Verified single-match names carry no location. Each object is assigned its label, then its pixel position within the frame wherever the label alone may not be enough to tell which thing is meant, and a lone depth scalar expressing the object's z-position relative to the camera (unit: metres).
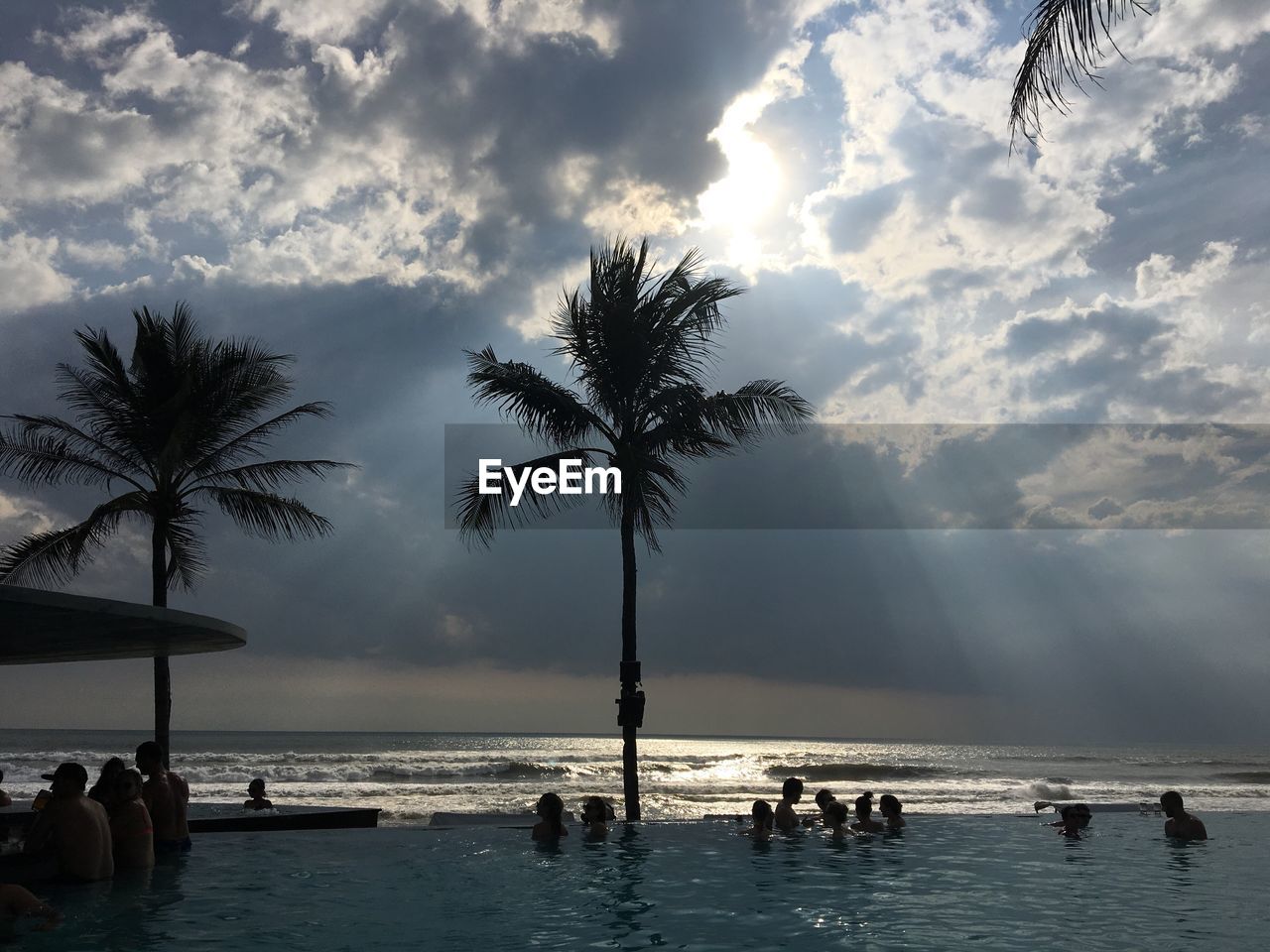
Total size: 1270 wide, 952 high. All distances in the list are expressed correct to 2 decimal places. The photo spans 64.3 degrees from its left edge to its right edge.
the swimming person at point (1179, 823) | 16.50
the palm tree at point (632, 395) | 19.12
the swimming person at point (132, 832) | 10.65
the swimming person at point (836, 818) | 15.86
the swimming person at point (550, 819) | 14.90
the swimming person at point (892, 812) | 16.98
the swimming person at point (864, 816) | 16.92
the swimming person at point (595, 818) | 15.44
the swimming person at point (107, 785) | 10.71
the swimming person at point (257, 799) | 18.86
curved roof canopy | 9.22
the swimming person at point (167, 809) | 12.02
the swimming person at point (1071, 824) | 16.98
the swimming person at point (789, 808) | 16.27
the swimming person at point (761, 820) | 15.48
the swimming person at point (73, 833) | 9.45
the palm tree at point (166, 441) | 19.83
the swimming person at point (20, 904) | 7.78
